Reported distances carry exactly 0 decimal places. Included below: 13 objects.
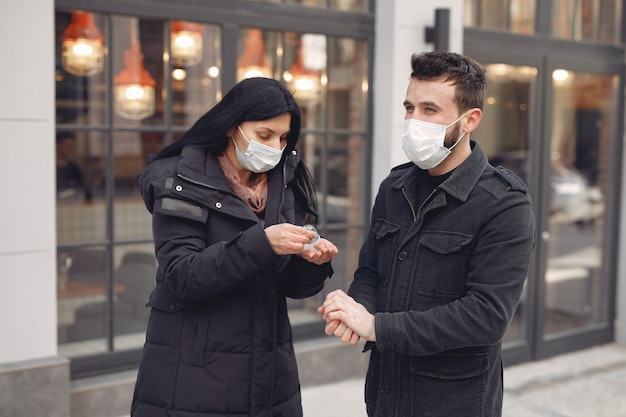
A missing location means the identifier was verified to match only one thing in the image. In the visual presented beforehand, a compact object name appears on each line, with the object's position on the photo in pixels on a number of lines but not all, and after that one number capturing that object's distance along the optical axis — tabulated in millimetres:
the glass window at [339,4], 5023
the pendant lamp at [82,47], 4250
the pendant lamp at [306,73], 5129
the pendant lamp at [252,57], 4848
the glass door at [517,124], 5996
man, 2178
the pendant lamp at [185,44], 4574
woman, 2285
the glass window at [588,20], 6152
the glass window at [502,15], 5699
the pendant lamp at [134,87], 4508
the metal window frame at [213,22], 4344
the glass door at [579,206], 6348
